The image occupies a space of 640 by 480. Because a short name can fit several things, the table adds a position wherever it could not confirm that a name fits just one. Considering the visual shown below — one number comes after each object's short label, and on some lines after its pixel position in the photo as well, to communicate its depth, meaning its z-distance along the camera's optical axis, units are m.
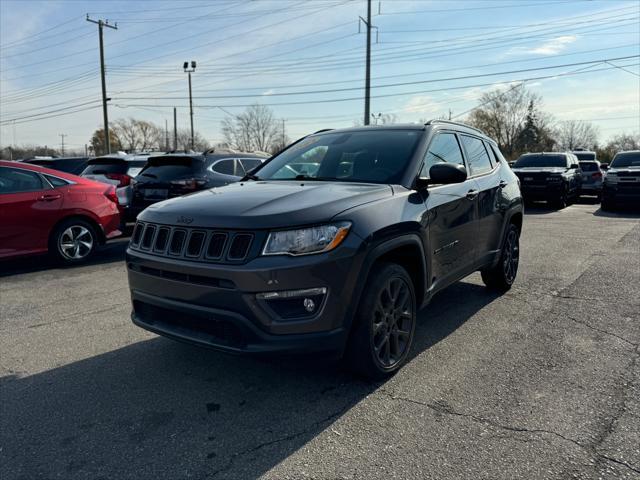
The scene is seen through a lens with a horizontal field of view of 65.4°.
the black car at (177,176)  8.48
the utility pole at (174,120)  64.85
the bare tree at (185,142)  79.28
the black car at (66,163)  13.95
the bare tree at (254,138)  79.12
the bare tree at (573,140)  88.42
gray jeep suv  2.82
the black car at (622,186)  14.34
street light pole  47.62
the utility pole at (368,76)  26.52
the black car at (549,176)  15.50
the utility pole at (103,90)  31.88
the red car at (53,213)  6.82
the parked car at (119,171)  9.66
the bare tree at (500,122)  75.12
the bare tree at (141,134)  104.50
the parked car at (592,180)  18.98
